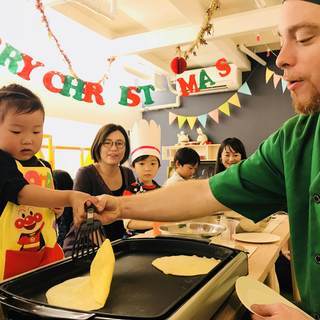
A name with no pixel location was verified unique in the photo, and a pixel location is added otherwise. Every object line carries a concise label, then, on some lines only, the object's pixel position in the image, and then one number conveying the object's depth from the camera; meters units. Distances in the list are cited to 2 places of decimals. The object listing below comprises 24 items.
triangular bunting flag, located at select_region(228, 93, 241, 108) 5.31
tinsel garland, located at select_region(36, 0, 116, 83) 2.47
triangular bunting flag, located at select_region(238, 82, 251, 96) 5.23
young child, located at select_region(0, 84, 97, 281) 0.97
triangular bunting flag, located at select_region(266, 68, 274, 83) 5.04
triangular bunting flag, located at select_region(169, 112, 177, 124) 5.90
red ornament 3.32
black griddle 0.53
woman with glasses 1.89
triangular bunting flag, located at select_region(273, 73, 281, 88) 4.96
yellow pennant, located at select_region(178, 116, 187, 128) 5.79
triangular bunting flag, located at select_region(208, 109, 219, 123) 5.50
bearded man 0.75
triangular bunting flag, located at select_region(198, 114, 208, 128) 5.58
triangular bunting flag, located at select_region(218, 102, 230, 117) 5.41
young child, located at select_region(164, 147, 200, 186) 2.67
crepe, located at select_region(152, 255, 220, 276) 0.80
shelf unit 5.39
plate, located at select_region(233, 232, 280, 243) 1.41
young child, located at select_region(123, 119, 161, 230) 2.14
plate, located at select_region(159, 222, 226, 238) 1.19
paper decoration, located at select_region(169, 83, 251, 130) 5.30
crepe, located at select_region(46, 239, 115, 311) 0.64
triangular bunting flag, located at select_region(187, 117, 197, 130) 5.68
